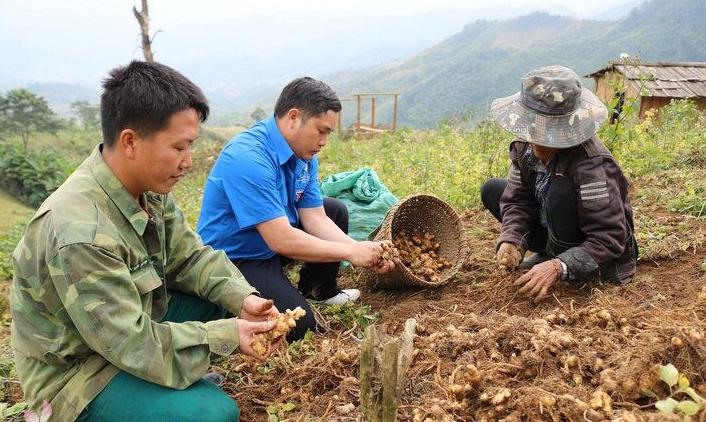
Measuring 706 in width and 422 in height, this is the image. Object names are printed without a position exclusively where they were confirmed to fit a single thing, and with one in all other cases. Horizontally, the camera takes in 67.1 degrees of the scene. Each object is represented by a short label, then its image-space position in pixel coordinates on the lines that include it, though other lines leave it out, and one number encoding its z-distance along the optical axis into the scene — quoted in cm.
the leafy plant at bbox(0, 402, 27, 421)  221
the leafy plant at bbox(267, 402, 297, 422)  205
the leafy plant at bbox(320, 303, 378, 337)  294
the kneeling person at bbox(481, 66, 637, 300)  250
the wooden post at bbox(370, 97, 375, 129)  1712
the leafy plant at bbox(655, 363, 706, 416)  136
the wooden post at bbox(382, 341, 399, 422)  141
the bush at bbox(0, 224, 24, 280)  571
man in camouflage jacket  161
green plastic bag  409
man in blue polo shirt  267
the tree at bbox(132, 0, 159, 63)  1120
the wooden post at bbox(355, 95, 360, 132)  1667
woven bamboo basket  310
